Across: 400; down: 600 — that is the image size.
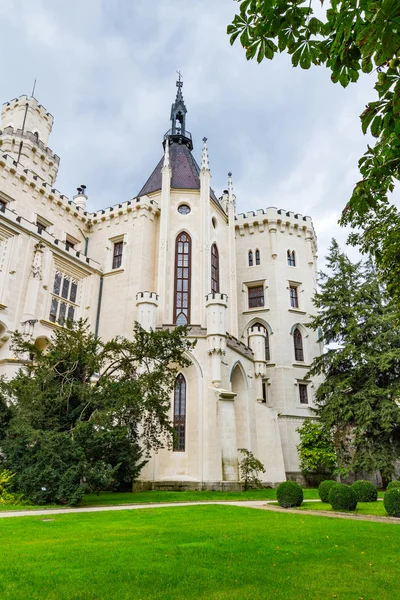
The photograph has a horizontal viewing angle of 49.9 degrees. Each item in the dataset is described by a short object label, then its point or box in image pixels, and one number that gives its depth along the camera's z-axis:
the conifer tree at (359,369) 24.39
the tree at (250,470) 23.89
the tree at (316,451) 27.56
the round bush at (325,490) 16.39
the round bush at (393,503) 12.63
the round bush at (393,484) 17.28
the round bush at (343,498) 13.98
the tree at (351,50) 3.39
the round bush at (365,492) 17.19
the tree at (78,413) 14.50
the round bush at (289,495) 15.03
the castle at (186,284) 24.27
